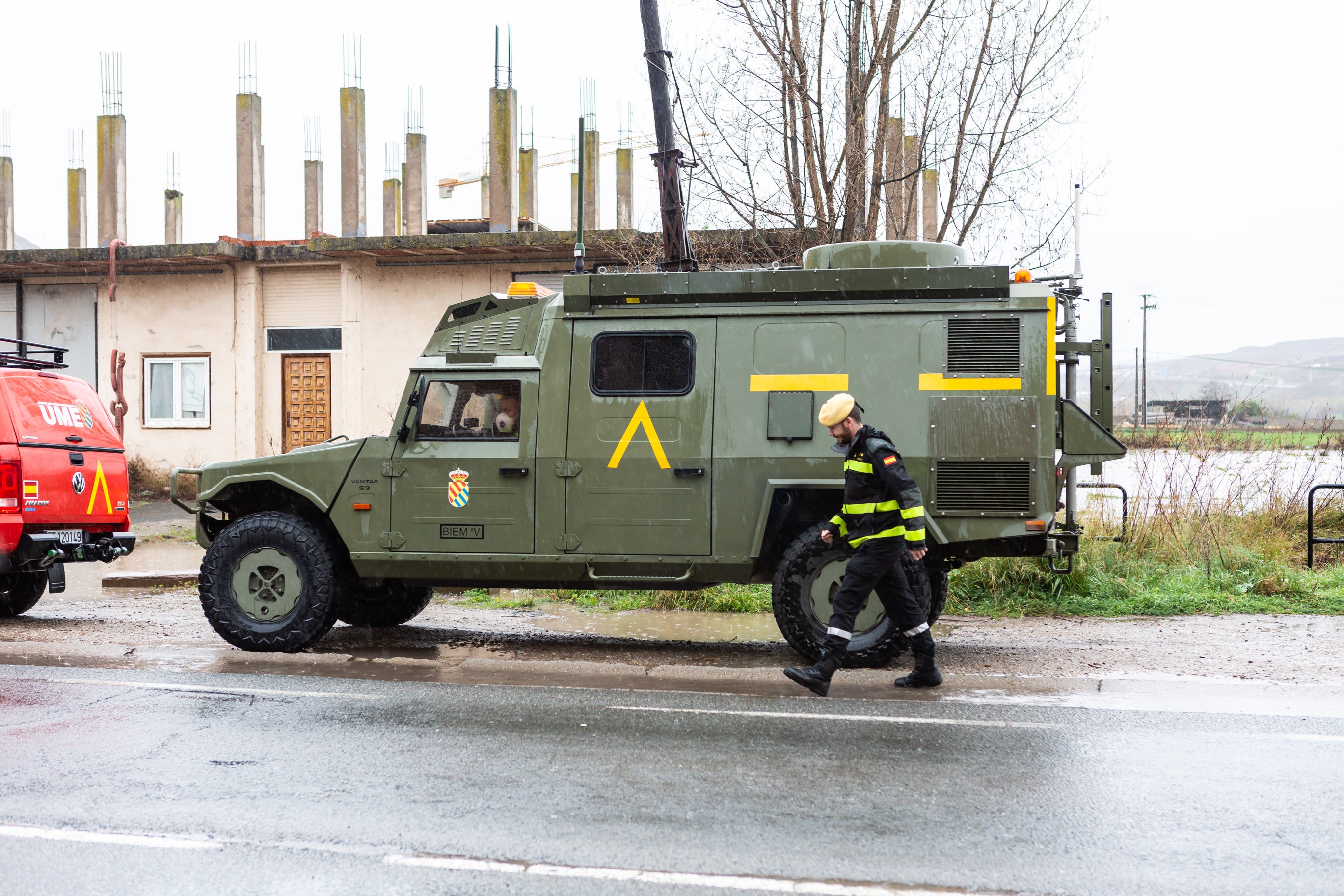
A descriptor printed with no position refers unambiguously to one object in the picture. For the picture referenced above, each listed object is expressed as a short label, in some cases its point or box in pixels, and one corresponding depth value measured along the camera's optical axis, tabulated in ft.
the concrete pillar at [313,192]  98.37
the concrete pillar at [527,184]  84.74
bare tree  40.60
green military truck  23.91
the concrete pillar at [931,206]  65.92
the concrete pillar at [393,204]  112.27
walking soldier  21.34
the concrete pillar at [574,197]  99.60
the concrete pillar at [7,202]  90.43
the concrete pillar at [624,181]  93.61
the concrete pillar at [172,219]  111.04
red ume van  29.73
